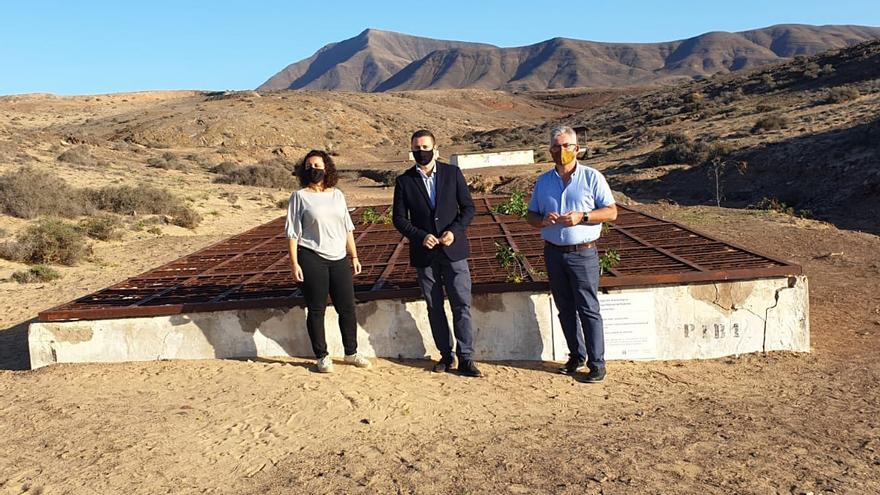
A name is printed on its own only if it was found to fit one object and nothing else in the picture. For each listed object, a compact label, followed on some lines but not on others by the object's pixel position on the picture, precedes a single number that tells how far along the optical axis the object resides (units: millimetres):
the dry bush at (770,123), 25922
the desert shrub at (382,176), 31297
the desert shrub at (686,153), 23750
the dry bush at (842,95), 29297
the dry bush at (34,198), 16641
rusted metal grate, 6055
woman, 5113
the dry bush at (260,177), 28859
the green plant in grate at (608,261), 6406
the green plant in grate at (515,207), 11289
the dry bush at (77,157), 28281
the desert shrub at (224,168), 31395
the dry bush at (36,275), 11426
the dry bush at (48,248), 12898
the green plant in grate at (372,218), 11430
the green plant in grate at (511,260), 6379
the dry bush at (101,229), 15547
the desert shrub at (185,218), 18094
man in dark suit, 5066
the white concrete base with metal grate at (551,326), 5934
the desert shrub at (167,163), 32156
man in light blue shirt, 4828
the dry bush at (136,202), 18812
